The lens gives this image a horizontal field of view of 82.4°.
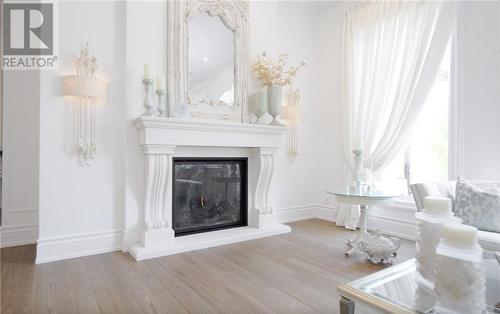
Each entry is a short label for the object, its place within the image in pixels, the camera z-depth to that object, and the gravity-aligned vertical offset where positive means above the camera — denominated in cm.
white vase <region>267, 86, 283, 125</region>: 356 +70
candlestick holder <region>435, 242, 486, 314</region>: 97 -43
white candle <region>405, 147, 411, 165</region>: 351 +0
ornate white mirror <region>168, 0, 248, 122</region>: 314 +115
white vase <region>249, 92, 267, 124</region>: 353 +65
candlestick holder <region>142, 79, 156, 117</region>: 285 +59
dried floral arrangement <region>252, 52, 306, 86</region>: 357 +107
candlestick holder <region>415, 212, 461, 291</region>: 116 -37
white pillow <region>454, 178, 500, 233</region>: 209 -38
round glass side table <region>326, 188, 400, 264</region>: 251 -77
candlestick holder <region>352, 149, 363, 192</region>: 288 -10
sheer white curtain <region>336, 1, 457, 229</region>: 307 +105
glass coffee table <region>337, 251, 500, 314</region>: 116 -60
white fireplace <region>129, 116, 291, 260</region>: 282 -11
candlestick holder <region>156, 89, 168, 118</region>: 289 +56
